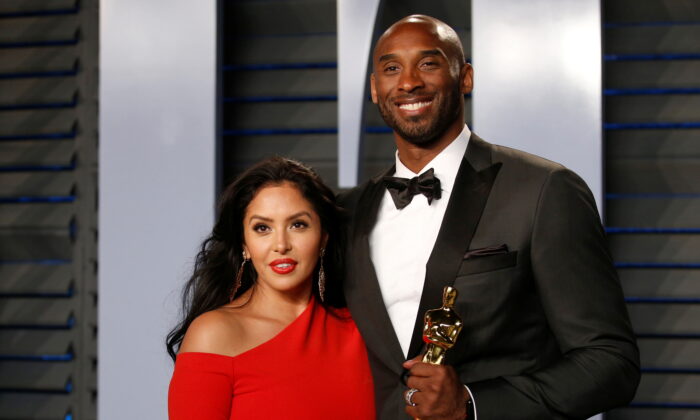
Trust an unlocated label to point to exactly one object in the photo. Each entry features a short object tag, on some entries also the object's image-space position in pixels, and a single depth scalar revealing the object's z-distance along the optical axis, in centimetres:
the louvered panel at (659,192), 331
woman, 216
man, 193
